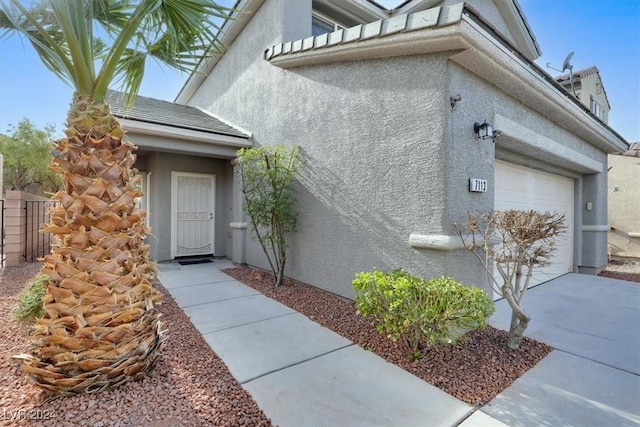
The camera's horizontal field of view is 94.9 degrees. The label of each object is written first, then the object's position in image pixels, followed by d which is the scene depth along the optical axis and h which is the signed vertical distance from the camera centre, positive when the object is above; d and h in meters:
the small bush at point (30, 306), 3.94 -1.35
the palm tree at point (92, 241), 2.56 -0.31
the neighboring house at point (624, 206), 11.59 +0.40
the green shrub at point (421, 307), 3.25 -1.10
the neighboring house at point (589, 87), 11.72 +5.45
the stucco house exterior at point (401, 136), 4.28 +1.52
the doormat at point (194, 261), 9.26 -1.71
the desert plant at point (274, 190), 6.62 +0.47
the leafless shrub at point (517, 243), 3.43 -0.36
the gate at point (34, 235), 8.68 -0.87
